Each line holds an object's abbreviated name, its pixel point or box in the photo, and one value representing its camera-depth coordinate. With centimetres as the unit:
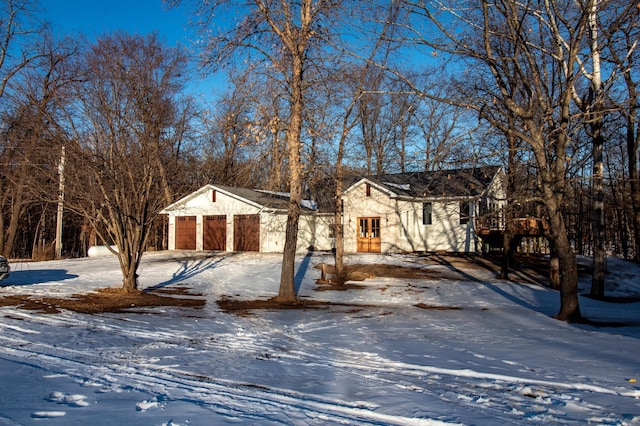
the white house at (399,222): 2822
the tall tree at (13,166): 1448
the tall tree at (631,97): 1048
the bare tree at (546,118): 1098
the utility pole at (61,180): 1390
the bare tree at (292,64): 1423
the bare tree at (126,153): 1421
